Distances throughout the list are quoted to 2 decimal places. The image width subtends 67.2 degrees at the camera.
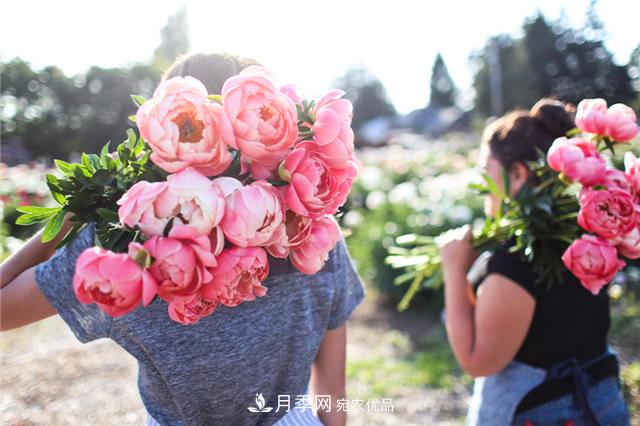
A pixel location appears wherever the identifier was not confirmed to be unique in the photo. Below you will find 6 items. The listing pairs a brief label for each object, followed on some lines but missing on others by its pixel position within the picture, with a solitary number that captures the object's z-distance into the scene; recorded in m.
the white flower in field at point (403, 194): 6.07
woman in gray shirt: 1.02
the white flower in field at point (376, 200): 6.26
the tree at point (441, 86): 68.81
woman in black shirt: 1.58
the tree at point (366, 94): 62.41
